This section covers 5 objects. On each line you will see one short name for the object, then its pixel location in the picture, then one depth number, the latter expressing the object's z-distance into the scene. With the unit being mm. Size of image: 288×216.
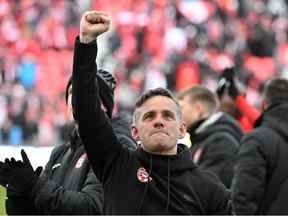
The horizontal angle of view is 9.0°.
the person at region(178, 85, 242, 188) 11618
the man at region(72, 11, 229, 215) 6426
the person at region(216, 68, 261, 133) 13081
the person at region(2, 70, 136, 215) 6811
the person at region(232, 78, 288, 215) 9842
